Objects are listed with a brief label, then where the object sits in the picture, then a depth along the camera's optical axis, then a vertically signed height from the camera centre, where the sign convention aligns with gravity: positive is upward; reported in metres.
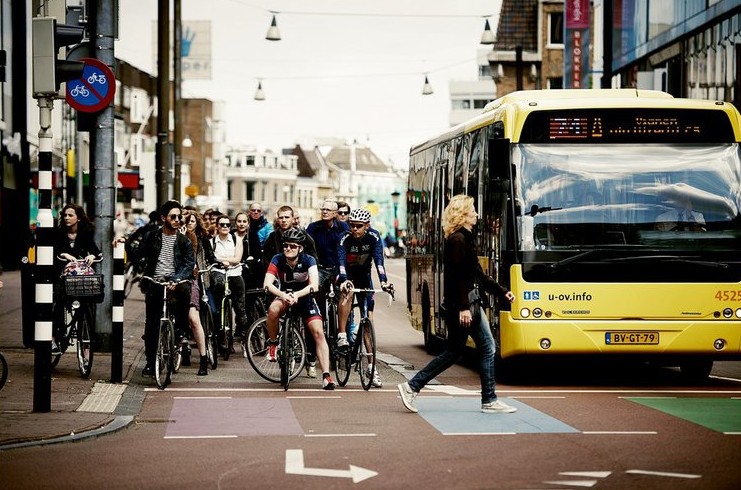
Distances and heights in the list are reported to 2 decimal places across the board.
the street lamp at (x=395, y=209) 87.71 -0.40
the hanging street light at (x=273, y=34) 46.12 +5.23
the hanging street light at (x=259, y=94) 64.44 +4.71
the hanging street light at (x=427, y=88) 62.42 +4.82
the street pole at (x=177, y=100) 39.88 +2.78
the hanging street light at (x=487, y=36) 51.06 +5.72
